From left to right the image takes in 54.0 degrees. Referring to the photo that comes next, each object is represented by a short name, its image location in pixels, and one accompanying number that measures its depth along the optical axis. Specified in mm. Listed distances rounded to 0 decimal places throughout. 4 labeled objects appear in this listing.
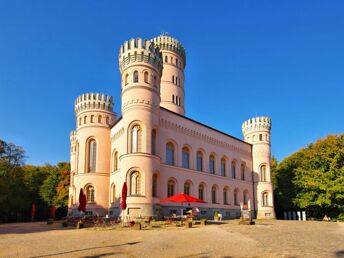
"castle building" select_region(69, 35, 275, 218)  31531
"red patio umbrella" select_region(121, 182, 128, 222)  24203
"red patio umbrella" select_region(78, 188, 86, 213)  26019
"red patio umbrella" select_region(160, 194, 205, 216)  26859
